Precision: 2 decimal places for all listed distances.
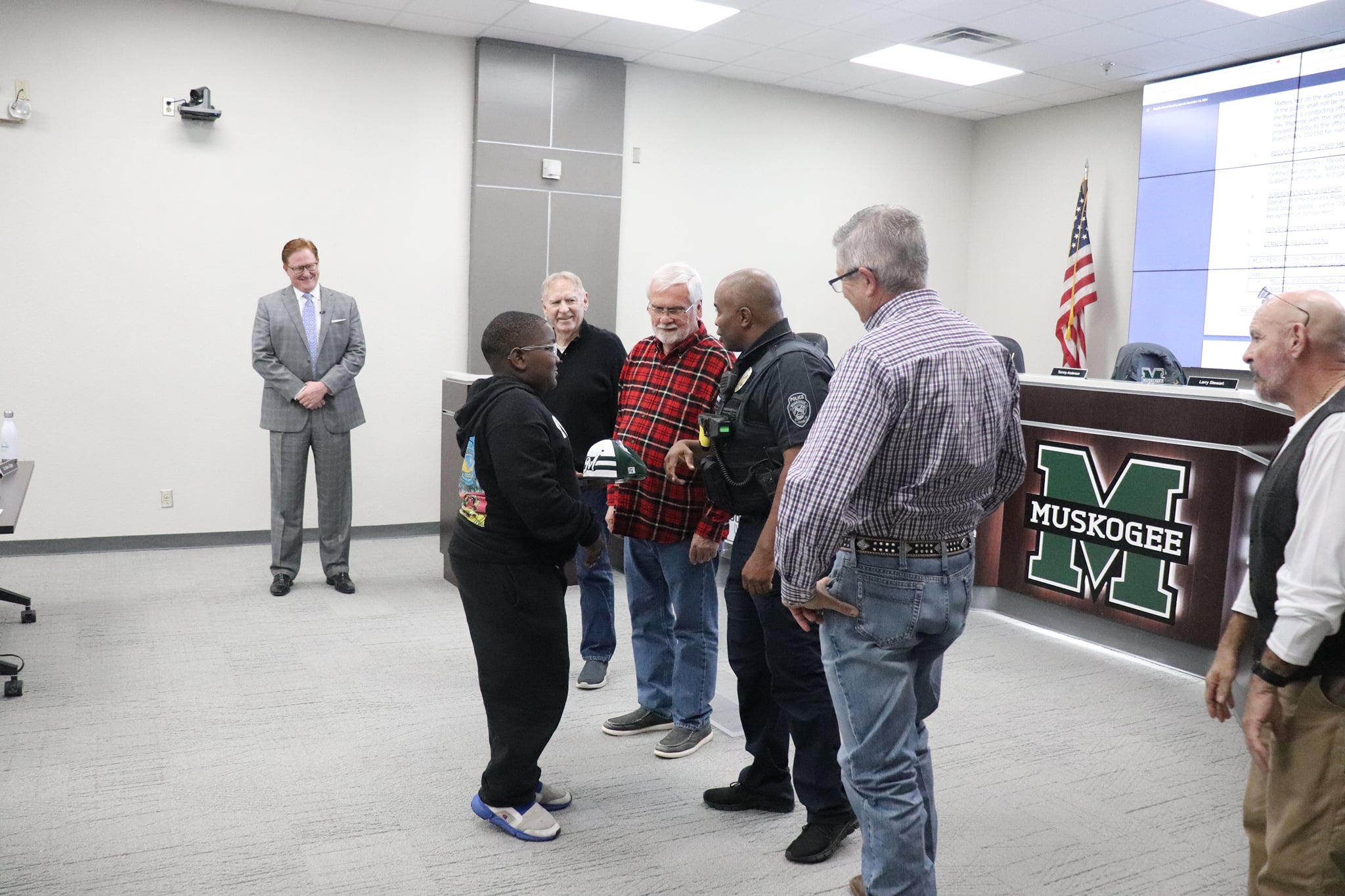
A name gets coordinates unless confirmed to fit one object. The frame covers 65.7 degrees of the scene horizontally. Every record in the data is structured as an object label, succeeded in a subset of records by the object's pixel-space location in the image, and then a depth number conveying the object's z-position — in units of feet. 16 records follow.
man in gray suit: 16.98
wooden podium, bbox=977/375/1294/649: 13.25
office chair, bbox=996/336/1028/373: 20.12
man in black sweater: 11.87
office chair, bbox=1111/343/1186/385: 16.88
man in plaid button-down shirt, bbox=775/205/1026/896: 6.15
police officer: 8.12
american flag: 25.31
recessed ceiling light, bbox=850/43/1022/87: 23.08
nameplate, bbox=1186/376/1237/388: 14.30
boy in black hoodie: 8.13
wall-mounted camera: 19.15
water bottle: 14.23
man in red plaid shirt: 10.09
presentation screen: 20.62
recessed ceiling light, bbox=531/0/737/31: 19.79
